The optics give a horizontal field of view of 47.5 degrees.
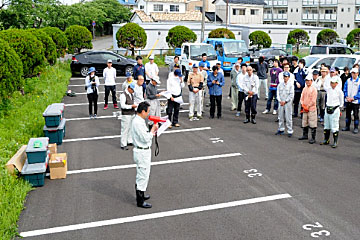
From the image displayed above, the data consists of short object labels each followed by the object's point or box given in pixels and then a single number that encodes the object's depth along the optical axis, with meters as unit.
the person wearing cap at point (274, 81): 14.77
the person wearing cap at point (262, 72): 16.65
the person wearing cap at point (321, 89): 12.67
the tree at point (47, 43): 20.42
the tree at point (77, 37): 30.69
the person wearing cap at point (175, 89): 12.87
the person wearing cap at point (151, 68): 15.69
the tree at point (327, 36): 42.81
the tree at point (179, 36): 34.50
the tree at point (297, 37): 43.19
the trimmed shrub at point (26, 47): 15.92
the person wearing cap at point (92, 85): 13.66
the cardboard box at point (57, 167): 8.69
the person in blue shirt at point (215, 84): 13.92
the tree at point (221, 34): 35.69
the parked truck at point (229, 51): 25.50
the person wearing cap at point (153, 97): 11.71
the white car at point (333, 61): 16.65
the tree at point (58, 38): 26.05
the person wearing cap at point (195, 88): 13.82
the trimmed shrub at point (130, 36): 32.03
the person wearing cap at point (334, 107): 10.81
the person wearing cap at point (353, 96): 12.31
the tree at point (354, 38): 42.62
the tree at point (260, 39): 42.25
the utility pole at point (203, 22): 31.59
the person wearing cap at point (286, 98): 11.80
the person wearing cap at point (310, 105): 11.20
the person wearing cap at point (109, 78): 15.48
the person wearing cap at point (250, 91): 13.52
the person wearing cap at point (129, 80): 11.84
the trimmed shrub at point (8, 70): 12.34
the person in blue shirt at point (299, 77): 14.05
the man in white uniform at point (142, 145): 7.01
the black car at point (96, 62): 25.00
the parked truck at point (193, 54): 23.39
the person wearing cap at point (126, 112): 10.59
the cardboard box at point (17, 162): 8.34
